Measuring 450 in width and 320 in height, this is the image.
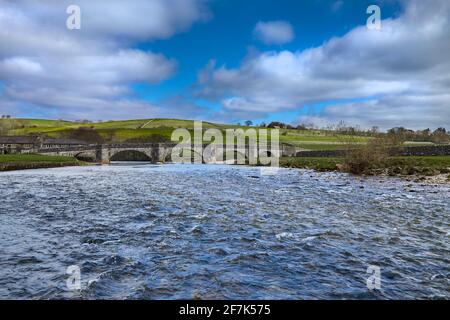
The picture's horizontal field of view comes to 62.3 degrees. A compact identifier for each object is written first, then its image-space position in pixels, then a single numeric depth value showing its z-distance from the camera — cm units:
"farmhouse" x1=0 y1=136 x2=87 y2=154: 12212
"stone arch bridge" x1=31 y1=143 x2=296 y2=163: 9906
